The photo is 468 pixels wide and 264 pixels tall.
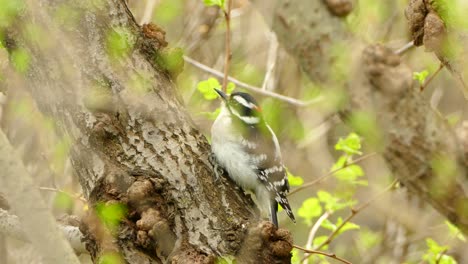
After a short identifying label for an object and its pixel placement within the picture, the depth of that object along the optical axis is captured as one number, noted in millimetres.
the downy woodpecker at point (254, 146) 9039
